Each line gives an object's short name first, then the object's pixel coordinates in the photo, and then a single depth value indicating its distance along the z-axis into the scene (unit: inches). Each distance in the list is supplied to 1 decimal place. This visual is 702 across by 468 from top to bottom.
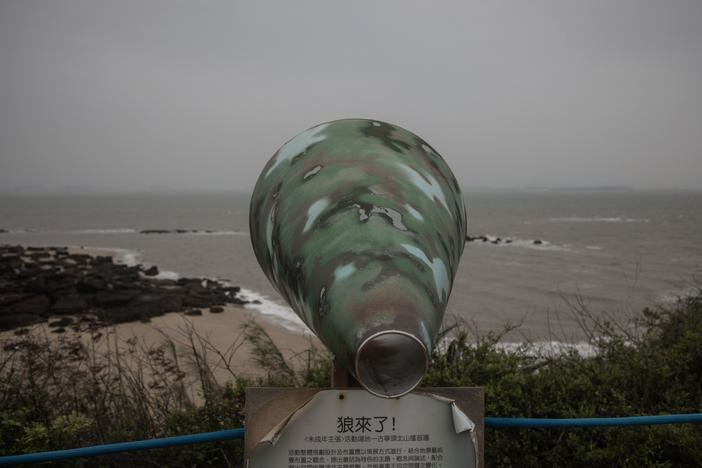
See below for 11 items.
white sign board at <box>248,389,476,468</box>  62.4
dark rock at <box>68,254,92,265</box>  1017.5
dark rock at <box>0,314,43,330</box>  561.9
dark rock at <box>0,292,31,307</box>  666.2
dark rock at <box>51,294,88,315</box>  649.0
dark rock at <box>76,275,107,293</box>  764.0
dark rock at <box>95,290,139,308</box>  676.1
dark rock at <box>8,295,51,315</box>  632.4
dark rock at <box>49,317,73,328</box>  563.8
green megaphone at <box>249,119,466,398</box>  40.6
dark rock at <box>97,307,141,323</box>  611.9
